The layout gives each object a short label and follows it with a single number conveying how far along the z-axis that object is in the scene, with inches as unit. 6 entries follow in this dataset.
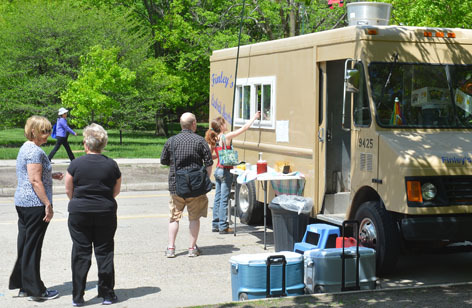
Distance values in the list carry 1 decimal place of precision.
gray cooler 276.8
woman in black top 266.8
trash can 359.9
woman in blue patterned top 277.0
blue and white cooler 263.1
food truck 302.7
